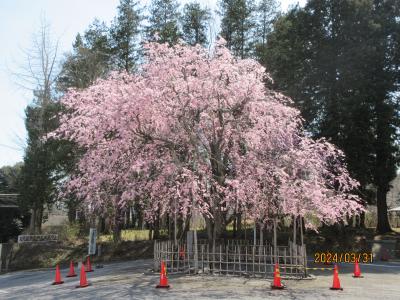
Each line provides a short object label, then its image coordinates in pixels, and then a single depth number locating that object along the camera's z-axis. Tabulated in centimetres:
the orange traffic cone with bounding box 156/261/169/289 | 1294
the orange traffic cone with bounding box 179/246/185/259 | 1596
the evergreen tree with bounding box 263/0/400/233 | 2564
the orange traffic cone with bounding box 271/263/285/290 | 1265
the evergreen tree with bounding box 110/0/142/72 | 3588
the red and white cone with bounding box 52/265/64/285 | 1574
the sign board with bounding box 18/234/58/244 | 2976
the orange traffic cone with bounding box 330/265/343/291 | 1258
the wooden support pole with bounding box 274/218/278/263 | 1392
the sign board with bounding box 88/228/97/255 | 2180
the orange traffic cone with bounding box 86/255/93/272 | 2009
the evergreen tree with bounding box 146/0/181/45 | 3563
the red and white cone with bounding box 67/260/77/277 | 1778
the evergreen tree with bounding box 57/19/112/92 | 3156
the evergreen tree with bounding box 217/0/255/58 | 3444
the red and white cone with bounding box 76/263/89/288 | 1429
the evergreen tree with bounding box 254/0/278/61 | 3591
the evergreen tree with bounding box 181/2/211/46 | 3497
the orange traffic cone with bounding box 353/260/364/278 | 1551
